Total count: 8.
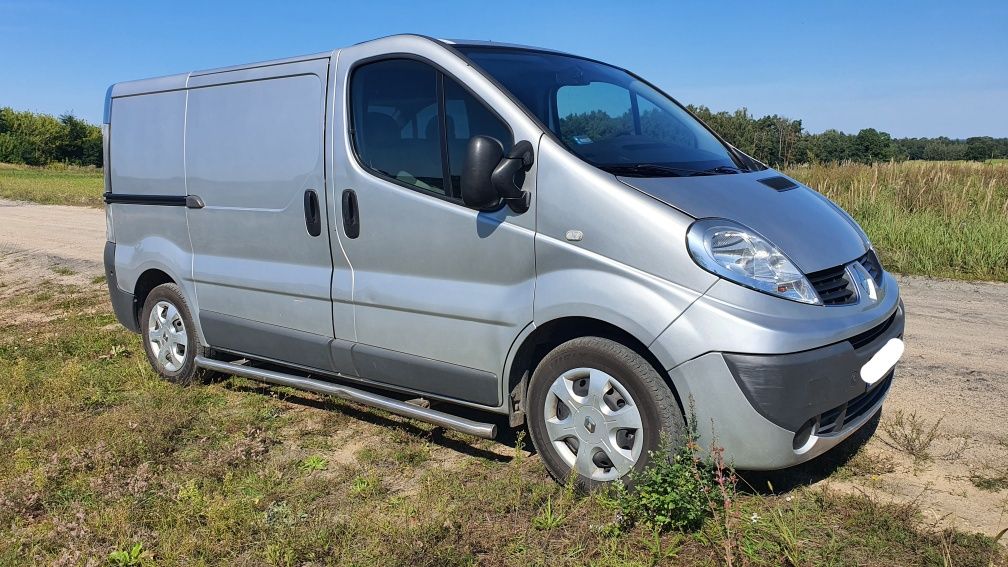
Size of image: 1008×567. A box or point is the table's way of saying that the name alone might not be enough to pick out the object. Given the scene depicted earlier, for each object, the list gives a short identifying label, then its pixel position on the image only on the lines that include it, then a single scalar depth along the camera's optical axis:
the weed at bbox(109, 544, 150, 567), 3.19
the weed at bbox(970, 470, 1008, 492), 3.46
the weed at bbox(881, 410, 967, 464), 3.84
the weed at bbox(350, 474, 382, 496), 3.71
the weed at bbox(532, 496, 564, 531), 3.21
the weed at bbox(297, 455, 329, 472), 4.10
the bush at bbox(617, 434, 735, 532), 3.01
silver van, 3.10
